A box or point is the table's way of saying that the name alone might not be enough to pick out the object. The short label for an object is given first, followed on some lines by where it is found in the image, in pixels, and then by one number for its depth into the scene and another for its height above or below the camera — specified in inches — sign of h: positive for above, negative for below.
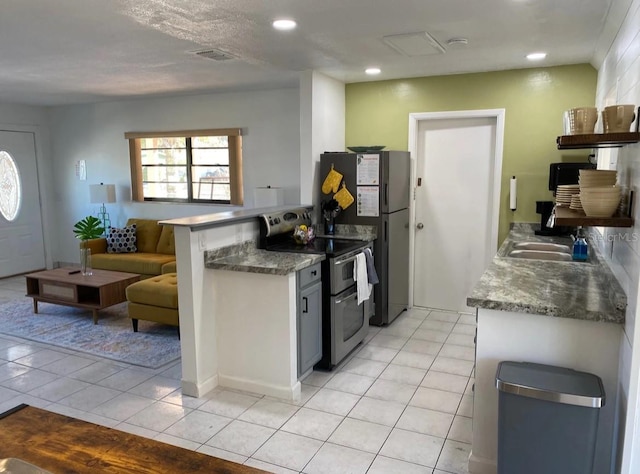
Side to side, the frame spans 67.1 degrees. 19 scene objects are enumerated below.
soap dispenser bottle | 129.8 -21.3
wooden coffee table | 186.1 -44.6
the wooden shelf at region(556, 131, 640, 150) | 79.4 +5.5
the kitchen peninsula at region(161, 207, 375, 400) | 122.1 -35.6
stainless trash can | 74.1 -38.9
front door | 265.3 -25.5
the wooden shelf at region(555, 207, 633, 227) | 80.6 -8.5
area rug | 156.6 -57.2
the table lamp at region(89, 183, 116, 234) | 259.4 -9.5
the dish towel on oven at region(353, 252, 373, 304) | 148.8 -31.9
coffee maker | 158.7 -3.2
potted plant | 200.2 -26.9
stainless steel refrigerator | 175.2 -11.7
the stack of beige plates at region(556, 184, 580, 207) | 104.3 -4.9
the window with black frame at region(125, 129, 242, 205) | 237.6 +4.5
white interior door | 186.2 -13.6
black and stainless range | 137.5 -31.9
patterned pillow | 244.7 -33.3
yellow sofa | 224.4 -39.2
